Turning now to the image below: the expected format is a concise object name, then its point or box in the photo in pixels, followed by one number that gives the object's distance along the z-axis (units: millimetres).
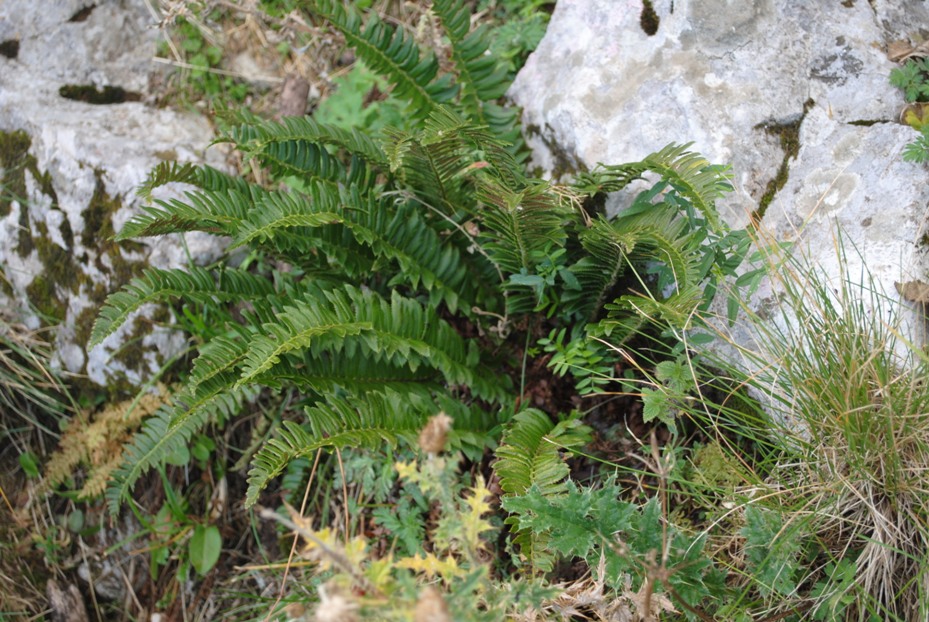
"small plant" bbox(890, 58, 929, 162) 2574
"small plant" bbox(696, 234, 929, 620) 2094
